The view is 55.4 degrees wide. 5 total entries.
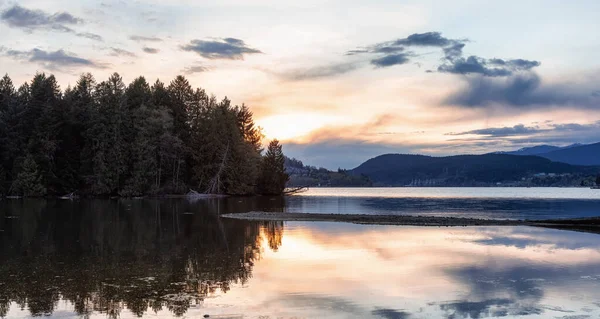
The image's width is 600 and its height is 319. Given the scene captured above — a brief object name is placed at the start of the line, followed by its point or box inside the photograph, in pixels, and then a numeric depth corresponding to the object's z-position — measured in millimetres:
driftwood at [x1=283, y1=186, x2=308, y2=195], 137250
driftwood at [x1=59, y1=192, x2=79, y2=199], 97550
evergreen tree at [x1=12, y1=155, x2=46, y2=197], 96125
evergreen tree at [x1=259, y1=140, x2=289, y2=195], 124000
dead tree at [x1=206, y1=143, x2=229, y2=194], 107500
